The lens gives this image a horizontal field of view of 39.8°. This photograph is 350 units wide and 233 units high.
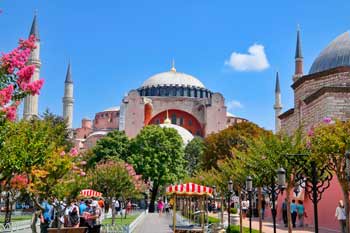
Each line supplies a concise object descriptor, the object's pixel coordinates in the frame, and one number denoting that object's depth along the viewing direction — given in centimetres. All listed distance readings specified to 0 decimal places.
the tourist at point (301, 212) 1894
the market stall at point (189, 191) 1446
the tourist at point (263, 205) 2710
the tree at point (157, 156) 4125
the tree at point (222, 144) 3938
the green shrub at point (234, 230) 1497
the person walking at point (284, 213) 2128
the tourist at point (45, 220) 1358
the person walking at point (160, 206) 3592
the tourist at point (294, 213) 1940
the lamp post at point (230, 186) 1817
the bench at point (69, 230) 1145
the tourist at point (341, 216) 1384
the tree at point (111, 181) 2306
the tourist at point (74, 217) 1399
